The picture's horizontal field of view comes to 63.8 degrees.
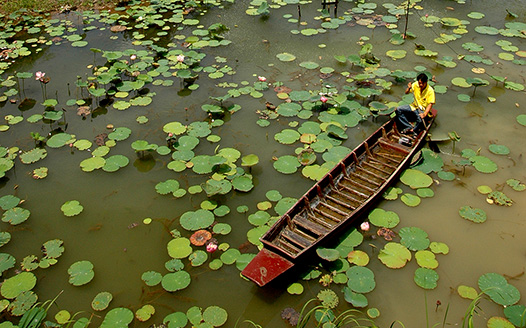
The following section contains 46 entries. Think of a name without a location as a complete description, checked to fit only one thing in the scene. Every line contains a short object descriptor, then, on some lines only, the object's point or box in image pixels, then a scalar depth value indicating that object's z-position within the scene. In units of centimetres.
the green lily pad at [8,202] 593
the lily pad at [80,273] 495
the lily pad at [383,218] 557
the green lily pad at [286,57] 936
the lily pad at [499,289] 466
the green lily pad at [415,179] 617
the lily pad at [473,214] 567
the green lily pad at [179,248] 521
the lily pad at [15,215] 570
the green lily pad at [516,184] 609
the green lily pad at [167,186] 614
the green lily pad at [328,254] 477
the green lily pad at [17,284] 477
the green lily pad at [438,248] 525
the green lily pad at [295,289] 477
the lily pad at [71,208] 584
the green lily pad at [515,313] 441
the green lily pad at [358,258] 511
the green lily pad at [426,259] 507
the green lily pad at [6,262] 509
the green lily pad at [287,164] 643
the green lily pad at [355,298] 464
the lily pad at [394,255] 507
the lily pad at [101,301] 469
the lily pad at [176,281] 483
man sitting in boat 674
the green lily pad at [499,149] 675
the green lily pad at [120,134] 713
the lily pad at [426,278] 487
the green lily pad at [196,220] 555
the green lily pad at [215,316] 452
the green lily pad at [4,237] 543
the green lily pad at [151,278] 491
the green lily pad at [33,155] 670
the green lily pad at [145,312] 457
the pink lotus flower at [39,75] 799
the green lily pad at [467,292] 474
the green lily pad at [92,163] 654
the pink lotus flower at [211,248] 511
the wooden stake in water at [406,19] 1009
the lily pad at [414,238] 528
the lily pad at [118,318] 447
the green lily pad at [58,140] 703
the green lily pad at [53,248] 528
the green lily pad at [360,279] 479
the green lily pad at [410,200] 589
